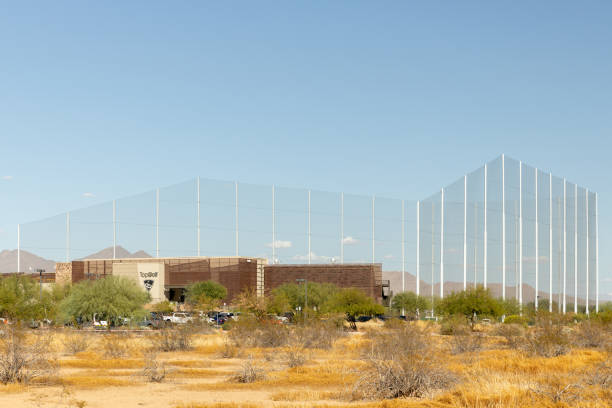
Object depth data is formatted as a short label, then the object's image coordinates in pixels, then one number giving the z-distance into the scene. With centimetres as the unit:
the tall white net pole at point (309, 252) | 9994
